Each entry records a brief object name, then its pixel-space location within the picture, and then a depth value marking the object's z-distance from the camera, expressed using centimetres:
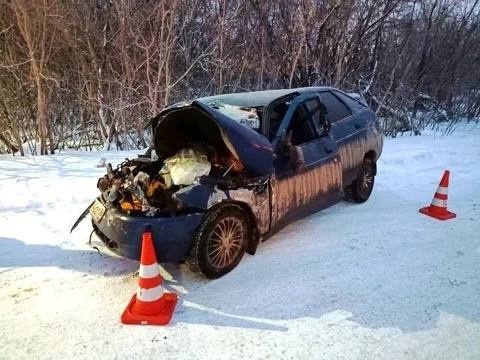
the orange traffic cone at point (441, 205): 507
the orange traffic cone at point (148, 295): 295
